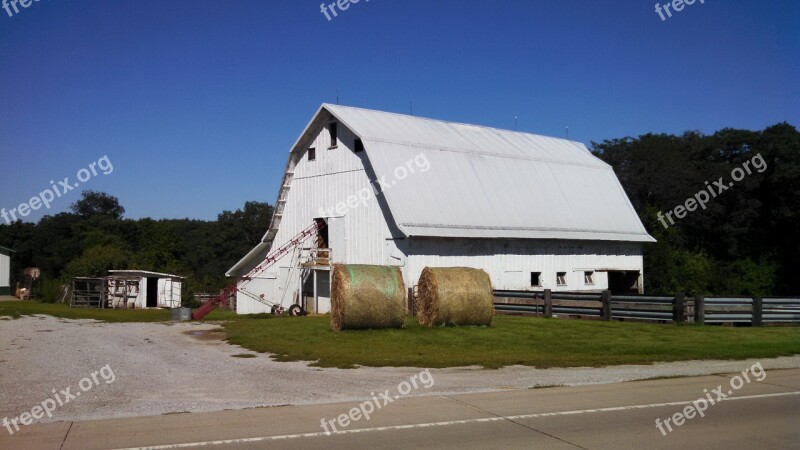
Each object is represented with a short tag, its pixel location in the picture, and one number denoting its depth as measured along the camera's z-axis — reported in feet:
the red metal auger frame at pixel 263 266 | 111.24
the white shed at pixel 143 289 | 158.95
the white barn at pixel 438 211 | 103.04
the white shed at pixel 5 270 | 226.17
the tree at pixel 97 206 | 429.38
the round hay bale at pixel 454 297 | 75.77
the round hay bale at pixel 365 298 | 72.23
